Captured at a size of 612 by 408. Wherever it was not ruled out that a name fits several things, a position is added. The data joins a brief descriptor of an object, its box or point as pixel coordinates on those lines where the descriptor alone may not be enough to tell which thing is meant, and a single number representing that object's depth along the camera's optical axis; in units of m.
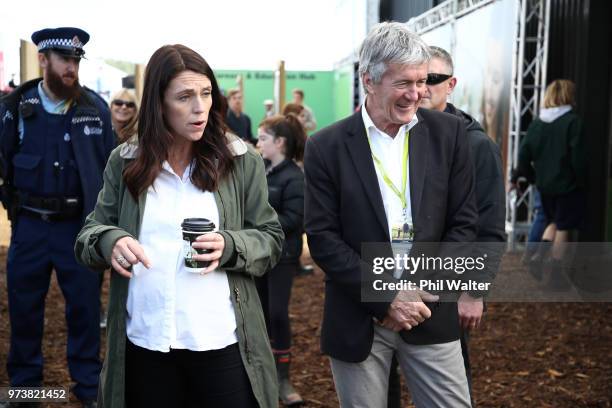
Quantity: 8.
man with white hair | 2.80
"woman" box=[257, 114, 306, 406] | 5.00
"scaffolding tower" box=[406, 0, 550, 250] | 9.10
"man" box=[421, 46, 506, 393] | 3.03
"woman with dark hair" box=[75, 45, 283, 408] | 2.60
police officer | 4.54
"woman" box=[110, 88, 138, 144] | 6.78
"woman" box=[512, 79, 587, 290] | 8.09
